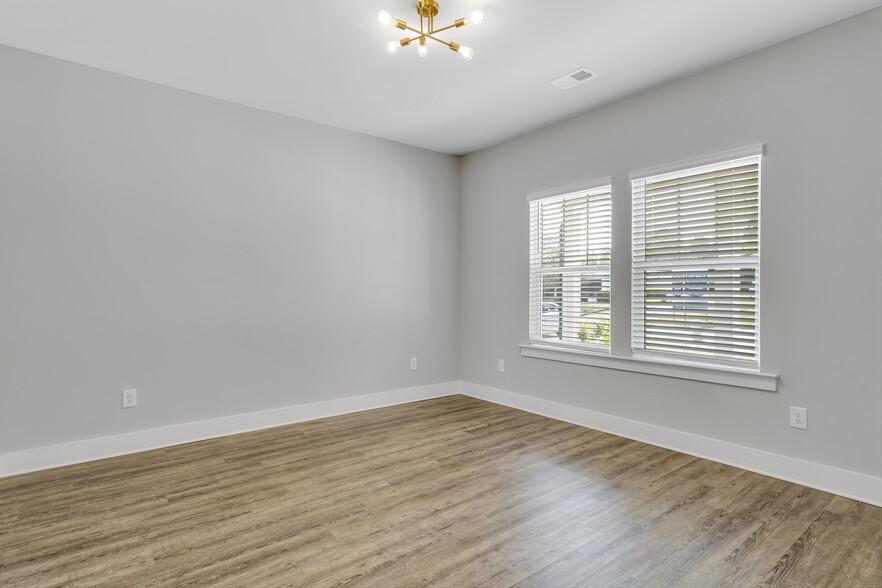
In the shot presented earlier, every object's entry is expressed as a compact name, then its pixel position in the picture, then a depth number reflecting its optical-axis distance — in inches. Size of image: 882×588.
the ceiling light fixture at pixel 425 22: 96.6
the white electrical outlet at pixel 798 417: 108.7
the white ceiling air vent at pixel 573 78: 127.5
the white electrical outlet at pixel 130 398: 130.3
